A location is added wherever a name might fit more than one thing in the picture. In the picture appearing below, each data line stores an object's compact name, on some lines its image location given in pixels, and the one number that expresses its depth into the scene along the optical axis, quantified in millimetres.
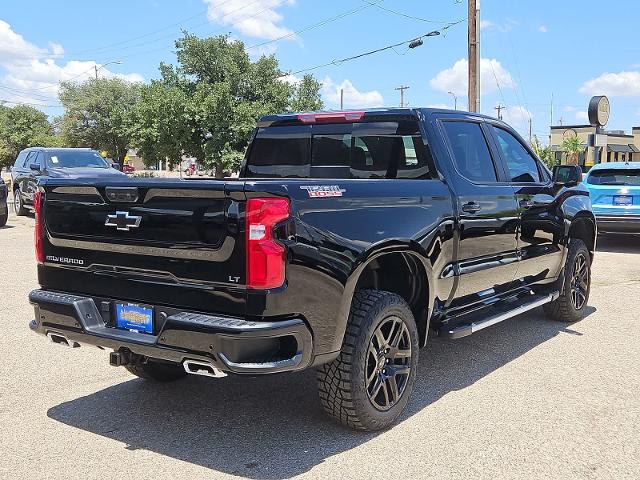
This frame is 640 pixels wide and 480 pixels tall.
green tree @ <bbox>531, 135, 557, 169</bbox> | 51325
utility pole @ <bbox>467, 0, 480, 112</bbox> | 18641
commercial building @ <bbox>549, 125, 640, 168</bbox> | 63456
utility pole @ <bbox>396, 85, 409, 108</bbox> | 64625
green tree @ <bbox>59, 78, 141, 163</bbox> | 58875
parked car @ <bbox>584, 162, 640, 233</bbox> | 12148
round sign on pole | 22797
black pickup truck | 3293
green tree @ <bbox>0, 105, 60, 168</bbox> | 67438
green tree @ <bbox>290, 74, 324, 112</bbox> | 38697
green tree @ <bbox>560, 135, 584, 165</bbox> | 64812
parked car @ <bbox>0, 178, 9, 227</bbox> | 15242
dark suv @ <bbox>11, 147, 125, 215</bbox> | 15750
